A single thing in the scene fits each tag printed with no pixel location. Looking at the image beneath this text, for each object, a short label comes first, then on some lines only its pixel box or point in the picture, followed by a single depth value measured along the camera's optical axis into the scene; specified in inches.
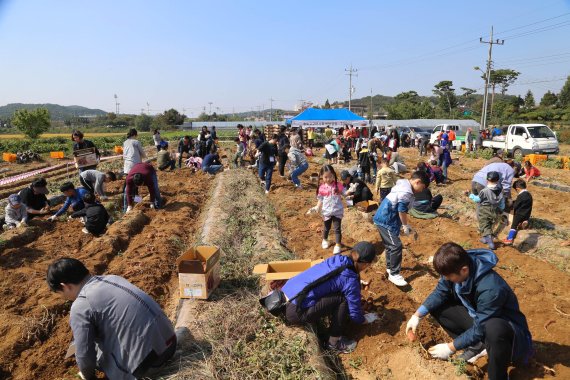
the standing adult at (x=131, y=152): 359.9
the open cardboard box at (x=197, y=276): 165.8
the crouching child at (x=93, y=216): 271.4
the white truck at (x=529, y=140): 668.7
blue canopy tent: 944.3
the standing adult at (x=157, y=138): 620.1
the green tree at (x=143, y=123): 3052.7
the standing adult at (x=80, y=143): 370.9
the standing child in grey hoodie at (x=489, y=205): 235.0
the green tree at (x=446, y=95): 2719.0
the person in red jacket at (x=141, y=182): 320.8
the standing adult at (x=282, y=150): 467.4
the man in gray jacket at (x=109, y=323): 102.2
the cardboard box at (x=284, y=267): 176.2
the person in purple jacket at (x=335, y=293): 138.8
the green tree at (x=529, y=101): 2146.7
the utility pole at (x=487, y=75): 1186.0
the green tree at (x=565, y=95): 2103.8
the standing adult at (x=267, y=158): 404.2
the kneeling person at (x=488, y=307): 107.9
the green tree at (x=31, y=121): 1552.7
